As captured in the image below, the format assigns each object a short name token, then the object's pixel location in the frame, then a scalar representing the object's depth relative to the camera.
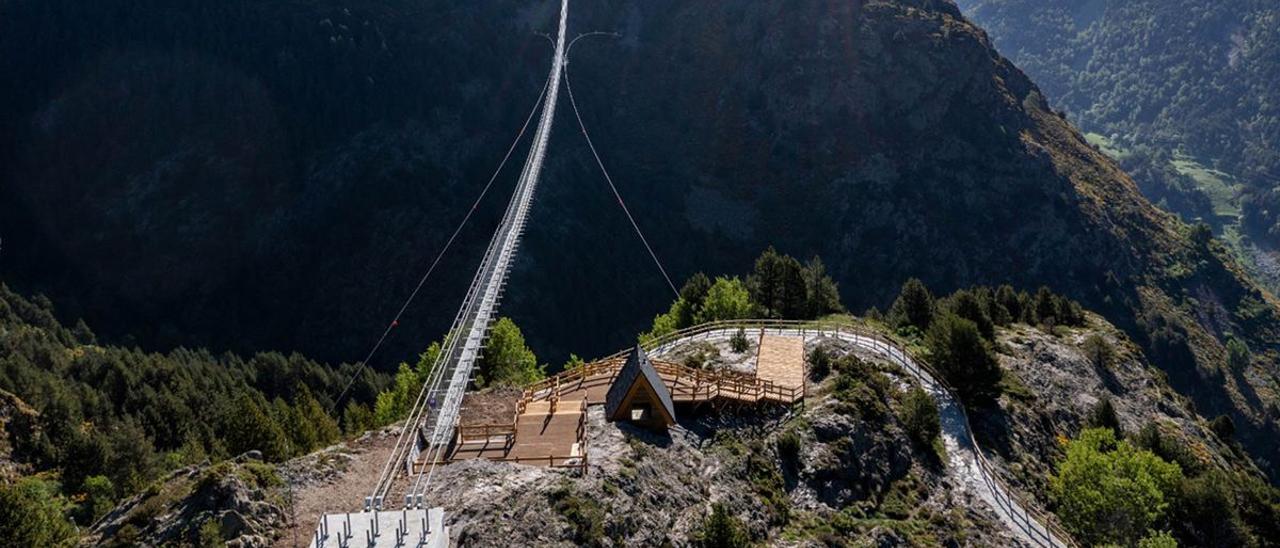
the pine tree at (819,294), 76.44
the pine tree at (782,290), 74.00
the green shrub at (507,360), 59.28
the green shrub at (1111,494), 44.94
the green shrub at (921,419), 47.03
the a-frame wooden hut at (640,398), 37.56
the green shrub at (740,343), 51.88
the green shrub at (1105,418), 56.66
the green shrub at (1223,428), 77.84
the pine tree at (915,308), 71.38
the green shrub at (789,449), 40.41
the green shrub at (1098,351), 69.12
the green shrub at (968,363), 54.16
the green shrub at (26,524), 38.28
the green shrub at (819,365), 48.62
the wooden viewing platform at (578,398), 34.72
